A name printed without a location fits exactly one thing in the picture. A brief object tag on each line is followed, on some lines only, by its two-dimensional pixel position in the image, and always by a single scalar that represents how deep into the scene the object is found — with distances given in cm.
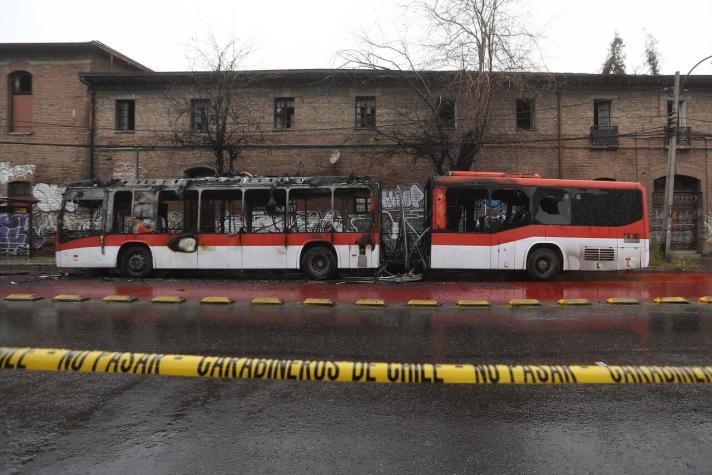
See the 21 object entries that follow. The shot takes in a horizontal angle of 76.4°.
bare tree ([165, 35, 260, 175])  1786
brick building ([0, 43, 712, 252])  1909
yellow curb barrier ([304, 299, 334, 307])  890
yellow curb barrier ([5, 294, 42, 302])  924
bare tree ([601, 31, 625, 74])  3581
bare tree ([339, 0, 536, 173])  1555
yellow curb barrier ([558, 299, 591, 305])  902
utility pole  1571
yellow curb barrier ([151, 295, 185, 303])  911
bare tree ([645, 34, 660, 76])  3443
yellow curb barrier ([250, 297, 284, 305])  901
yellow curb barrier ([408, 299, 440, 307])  888
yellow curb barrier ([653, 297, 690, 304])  909
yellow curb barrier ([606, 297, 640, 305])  909
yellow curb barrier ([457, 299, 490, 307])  885
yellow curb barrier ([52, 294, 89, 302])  921
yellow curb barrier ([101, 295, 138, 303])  918
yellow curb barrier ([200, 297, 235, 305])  907
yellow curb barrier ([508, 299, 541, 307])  888
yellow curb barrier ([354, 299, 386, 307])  889
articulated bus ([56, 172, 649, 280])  1220
